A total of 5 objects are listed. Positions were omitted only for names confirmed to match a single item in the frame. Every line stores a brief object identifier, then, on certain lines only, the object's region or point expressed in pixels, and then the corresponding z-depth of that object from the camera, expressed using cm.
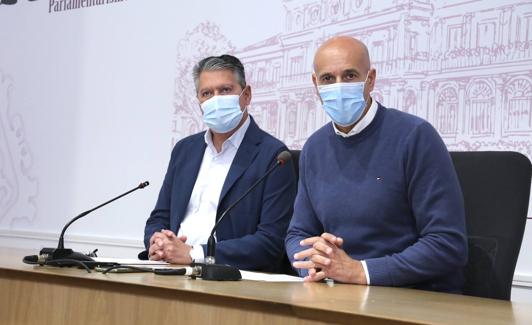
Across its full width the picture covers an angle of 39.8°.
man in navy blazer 258
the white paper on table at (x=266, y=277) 191
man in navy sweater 193
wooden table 130
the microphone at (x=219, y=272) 180
